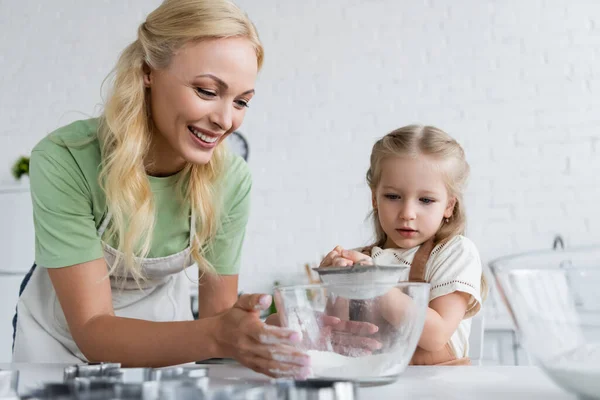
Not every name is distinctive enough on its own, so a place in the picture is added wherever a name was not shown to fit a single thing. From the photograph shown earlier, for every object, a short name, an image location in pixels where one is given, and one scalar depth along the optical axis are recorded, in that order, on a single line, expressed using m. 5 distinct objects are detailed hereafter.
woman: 1.26
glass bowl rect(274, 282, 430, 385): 0.77
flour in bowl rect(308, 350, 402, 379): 0.79
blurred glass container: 0.59
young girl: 1.34
